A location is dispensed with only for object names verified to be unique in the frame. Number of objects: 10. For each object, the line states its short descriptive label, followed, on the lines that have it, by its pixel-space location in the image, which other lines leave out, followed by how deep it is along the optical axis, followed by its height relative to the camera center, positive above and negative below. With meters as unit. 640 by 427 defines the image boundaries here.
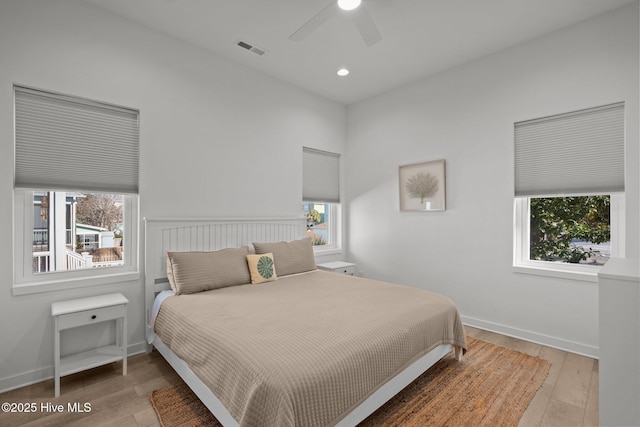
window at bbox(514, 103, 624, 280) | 2.64 +0.19
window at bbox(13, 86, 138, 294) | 2.34 +0.19
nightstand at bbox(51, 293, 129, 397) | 2.13 -0.77
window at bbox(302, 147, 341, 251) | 4.32 +0.24
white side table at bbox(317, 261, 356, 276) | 4.00 -0.69
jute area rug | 1.86 -1.23
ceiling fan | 2.05 +1.33
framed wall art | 3.68 +0.34
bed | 1.44 -0.69
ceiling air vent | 3.09 +1.71
